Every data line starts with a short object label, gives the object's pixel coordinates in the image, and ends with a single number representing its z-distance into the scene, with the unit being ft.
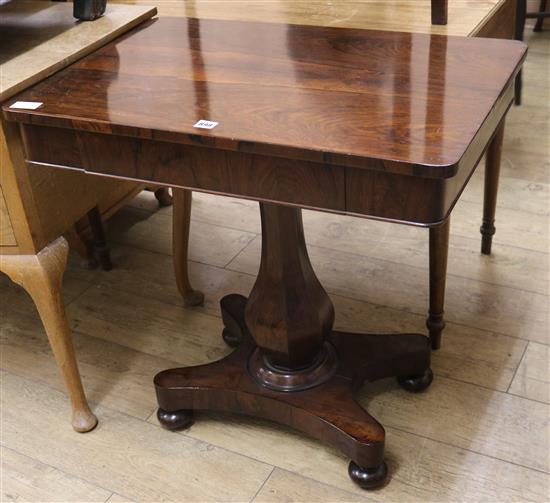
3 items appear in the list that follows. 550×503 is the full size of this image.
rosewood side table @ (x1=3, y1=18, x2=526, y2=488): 3.59
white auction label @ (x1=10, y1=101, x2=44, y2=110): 4.18
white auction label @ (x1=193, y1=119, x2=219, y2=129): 3.78
